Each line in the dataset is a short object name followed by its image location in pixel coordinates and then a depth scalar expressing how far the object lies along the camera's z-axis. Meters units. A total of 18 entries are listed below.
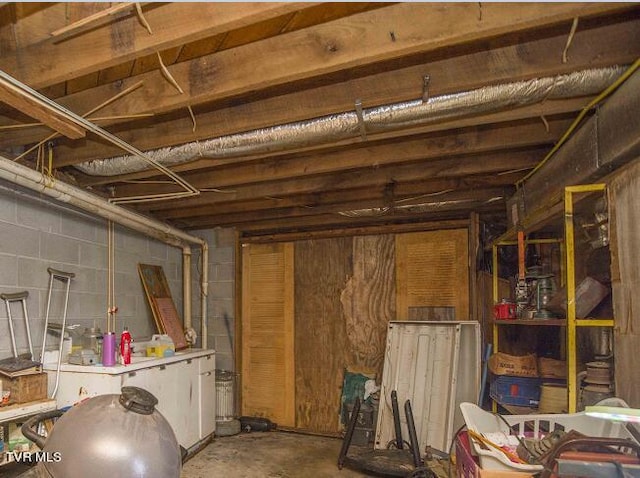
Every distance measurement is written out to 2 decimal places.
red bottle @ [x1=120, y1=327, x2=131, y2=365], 2.88
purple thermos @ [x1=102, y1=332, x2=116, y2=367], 2.80
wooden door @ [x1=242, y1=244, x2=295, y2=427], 4.29
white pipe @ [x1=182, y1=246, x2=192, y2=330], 4.33
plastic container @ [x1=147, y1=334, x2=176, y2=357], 3.32
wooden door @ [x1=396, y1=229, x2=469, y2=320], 3.83
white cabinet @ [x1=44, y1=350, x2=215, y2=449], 2.70
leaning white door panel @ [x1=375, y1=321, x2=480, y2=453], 3.41
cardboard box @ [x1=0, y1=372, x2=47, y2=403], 2.31
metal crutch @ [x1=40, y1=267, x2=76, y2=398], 2.68
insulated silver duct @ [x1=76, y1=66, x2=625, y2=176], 1.65
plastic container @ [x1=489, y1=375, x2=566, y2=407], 2.57
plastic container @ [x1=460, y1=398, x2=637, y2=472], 1.56
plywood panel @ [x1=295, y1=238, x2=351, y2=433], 4.13
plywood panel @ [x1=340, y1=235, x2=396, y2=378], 4.04
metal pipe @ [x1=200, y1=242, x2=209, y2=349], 4.39
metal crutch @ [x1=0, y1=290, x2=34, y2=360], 2.54
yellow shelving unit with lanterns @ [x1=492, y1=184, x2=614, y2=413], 1.82
